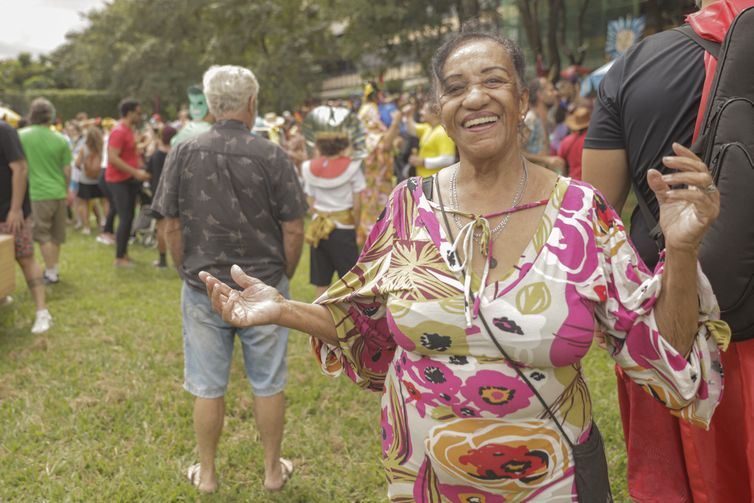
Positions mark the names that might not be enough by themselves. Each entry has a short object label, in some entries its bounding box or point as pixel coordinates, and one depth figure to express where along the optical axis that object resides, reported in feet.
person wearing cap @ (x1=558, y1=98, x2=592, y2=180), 19.67
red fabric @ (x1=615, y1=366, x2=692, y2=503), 6.88
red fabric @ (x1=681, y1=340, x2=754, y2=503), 5.97
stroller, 30.60
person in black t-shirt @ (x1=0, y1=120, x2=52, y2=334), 18.10
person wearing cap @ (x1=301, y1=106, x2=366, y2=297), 17.85
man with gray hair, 10.31
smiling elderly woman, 5.36
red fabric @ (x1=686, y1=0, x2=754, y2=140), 5.95
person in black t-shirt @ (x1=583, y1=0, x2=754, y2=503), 6.15
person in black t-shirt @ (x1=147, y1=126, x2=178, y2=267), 26.09
